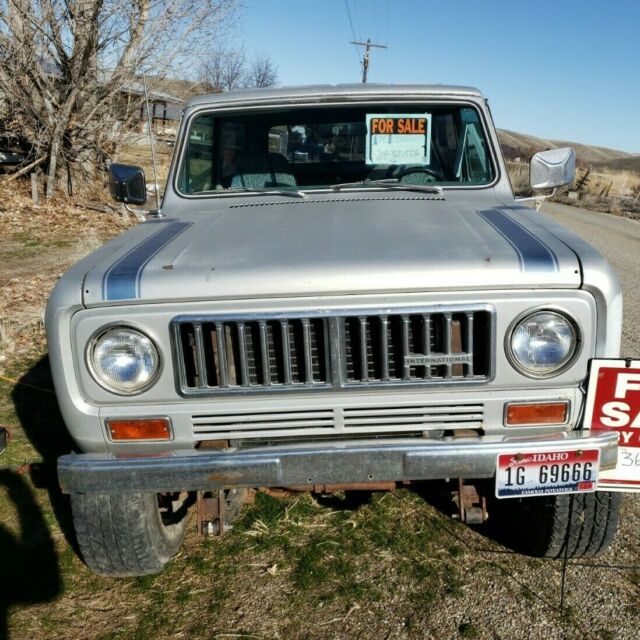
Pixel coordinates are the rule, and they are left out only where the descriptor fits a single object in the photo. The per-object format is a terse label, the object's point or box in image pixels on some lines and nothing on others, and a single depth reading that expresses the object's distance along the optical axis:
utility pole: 33.78
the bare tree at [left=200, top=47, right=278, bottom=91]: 15.93
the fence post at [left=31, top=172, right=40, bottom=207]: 13.07
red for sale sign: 2.24
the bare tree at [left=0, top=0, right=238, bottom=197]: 12.33
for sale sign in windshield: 3.49
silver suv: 2.22
